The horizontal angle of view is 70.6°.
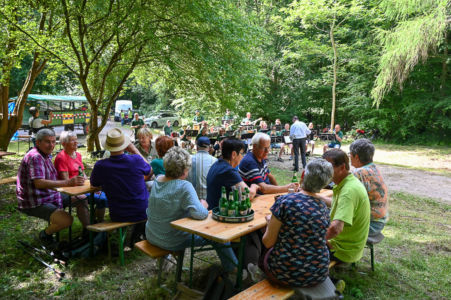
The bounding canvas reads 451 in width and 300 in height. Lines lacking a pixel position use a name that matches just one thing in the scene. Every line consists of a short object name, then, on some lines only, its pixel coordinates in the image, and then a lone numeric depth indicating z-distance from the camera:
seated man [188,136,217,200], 4.00
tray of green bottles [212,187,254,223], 2.69
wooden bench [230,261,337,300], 2.22
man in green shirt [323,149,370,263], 2.54
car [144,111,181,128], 26.61
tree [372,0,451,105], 13.45
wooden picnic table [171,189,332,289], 2.39
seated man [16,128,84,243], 3.61
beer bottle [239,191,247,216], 2.74
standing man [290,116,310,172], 9.91
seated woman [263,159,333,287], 2.14
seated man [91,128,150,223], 3.37
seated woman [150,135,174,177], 4.09
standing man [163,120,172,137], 14.23
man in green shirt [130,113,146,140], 13.28
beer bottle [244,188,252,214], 2.79
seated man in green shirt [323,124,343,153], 10.76
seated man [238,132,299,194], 3.75
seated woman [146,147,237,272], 2.78
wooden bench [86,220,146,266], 3.22
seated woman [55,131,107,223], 4.21
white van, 30.64
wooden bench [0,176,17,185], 4.66
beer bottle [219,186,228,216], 2.73
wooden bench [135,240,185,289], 2.80
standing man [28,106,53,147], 10.57
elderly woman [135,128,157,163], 5.36
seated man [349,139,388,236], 3.23
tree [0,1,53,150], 7.08
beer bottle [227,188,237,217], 2.72
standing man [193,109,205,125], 16.35
